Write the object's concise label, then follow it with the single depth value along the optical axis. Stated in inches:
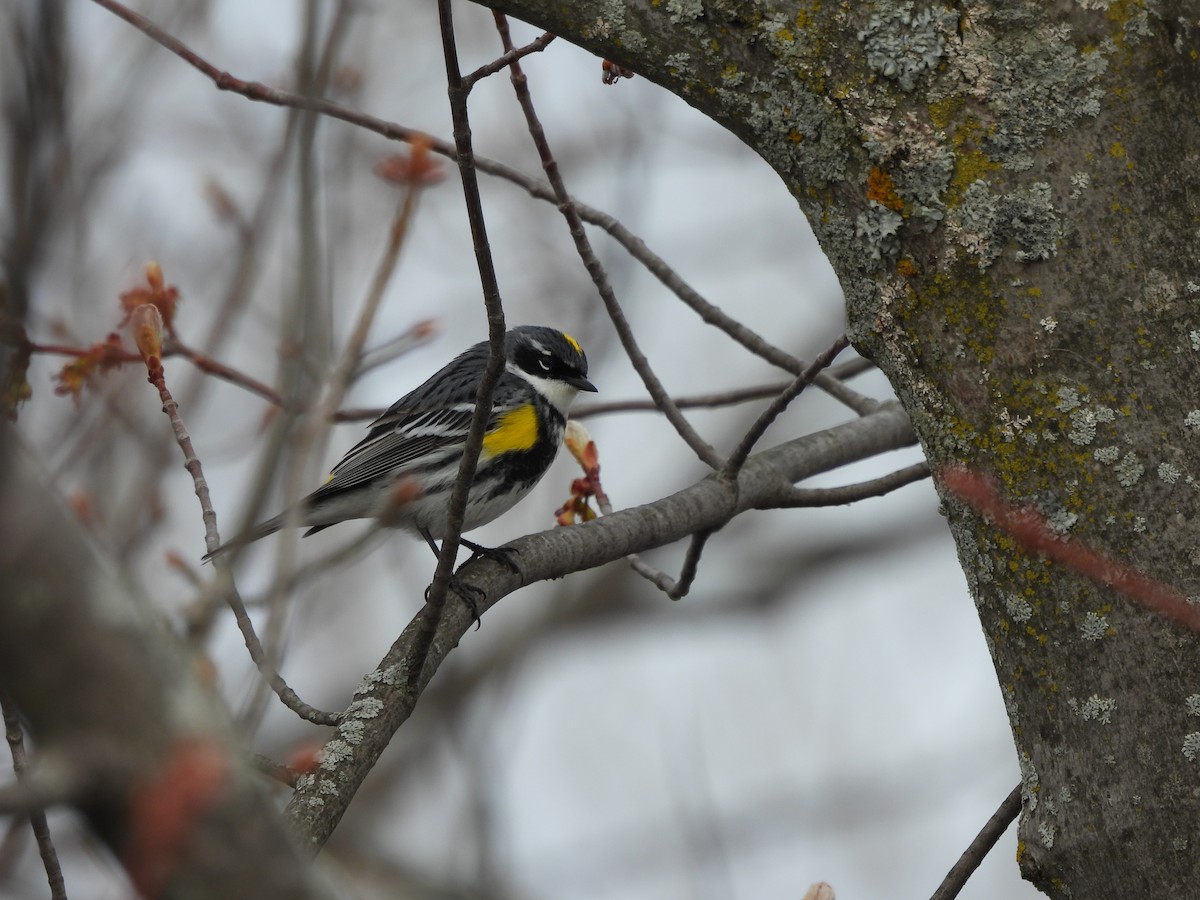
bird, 426.0
